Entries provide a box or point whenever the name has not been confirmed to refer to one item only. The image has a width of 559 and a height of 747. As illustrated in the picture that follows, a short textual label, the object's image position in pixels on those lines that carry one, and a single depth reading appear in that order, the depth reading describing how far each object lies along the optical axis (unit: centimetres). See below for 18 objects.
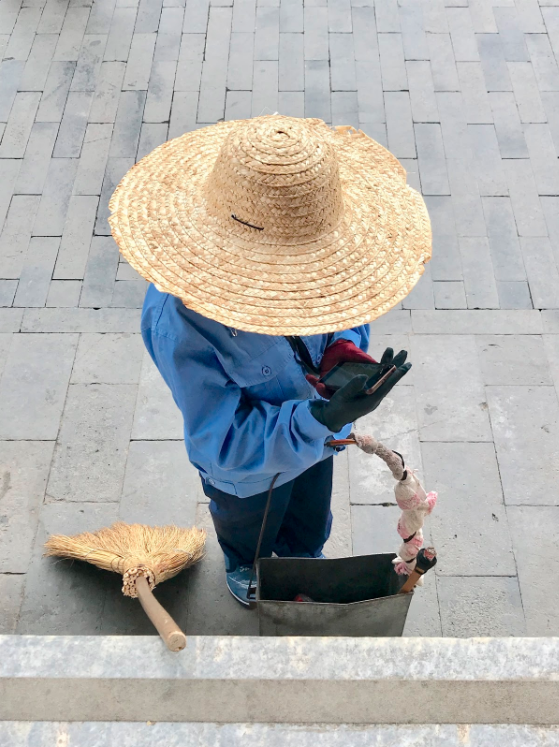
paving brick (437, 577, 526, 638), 318
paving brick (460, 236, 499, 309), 435
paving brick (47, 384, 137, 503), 359
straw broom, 305
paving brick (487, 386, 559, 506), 357
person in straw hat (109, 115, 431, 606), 190
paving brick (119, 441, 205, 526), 351
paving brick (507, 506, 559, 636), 320
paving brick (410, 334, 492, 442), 379
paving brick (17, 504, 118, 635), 318
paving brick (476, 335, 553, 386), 398
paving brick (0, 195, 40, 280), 450
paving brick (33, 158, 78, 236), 471
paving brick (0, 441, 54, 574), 338
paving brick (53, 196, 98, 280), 450
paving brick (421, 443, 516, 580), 335
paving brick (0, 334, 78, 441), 381
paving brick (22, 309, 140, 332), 423
